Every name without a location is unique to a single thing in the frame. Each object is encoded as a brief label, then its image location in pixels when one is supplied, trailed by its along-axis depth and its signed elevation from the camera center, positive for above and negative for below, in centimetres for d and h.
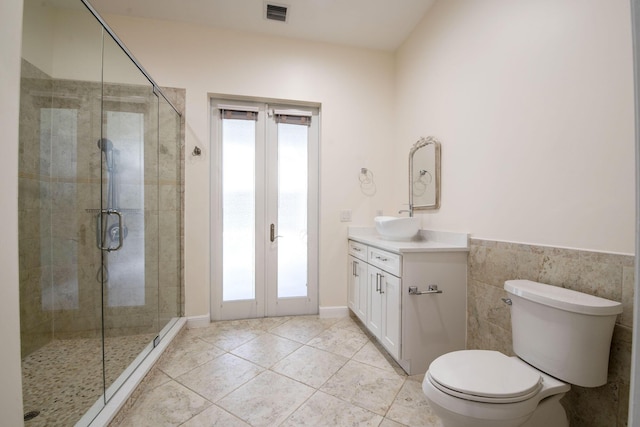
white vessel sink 213 -14
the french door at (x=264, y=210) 266 +0
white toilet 98 -69
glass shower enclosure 143 -2
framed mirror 217 +34
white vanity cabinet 171 -64
